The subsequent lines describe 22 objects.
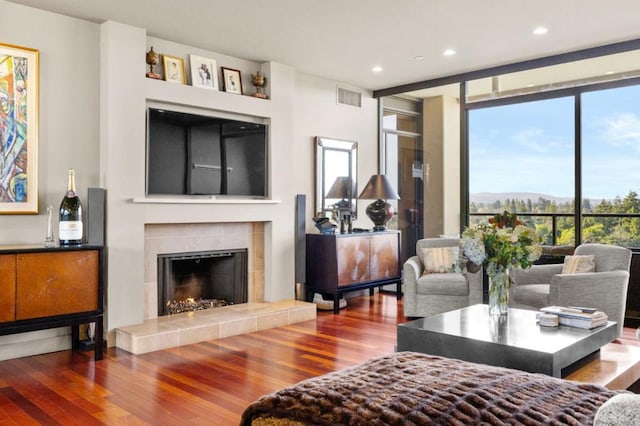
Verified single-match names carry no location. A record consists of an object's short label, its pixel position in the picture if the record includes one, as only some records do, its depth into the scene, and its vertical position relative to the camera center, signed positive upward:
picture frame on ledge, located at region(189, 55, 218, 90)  5.07 +1.40
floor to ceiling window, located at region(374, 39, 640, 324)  5.25 +0.73
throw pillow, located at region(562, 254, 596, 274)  4.58 -0.44
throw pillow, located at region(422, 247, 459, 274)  5.38 -0.45
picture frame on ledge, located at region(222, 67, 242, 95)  5.34 +1.38
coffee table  2.68 -0.69
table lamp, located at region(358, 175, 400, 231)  6.18 +0.20
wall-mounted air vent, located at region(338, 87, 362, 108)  6.65 +1.51
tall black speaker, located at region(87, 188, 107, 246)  4.15 -0.01
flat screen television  4.79 +0.58
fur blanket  1.42 -0.54
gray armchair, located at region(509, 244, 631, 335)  4.28 -0.61
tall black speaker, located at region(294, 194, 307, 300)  5.93 -0.28
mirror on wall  6.33 +0.46
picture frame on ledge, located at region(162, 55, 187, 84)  4.86 +1.36
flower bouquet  3.31 -0.22
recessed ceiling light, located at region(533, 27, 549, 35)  4.66 +1.66
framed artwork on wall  3.98 +0.66
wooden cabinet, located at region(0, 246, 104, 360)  3.58 -0.53
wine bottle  3.96 -0.04
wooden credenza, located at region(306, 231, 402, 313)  5.75 -0.54
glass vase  3.39 -0.52
